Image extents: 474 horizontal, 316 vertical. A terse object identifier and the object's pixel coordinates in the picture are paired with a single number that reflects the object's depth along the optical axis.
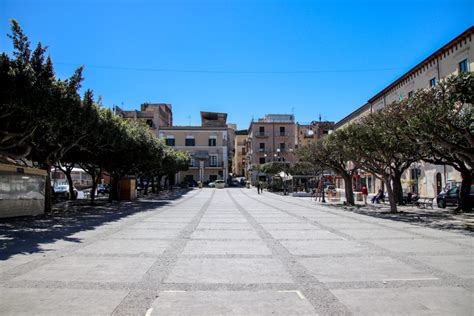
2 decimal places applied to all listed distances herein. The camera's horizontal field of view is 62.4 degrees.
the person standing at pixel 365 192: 29.88
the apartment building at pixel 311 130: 88.69
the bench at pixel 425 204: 25.42
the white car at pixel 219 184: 71.88
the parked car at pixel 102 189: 47.91
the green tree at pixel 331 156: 26.05
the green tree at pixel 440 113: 13.97
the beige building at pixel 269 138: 90.12
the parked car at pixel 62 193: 33.67
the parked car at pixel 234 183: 88.24
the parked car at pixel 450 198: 25.45
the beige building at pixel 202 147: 83.56
